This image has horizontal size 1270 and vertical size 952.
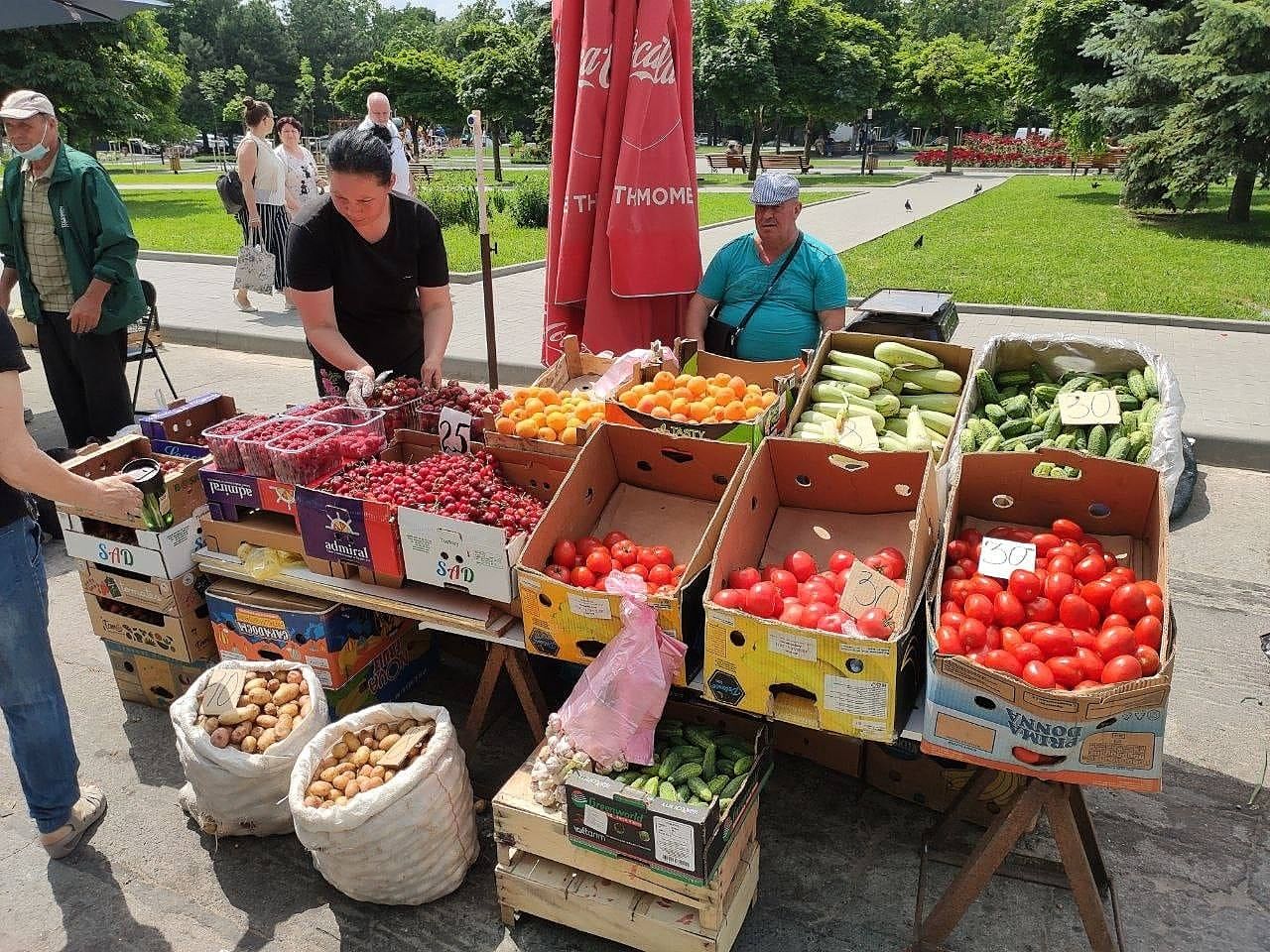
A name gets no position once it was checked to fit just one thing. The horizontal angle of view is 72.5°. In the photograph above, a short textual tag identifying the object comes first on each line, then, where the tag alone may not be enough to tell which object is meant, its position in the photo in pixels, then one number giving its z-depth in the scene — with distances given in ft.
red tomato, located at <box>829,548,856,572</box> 9.32
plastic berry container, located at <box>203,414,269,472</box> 10.81
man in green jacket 15.81
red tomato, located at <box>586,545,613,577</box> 9.39
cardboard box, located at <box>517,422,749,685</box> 8.67
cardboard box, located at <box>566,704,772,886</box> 7.58
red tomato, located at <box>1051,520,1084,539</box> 9.16
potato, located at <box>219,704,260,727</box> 9.78
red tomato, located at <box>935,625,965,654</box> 7.51
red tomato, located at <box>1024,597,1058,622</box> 8.09
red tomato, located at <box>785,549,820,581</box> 9.32
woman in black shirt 11.75
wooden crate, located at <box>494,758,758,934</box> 7.91
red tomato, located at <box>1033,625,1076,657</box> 7.56
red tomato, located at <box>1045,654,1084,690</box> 7.23
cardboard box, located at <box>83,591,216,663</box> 11.66
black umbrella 17.52
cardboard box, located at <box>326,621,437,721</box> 11.12
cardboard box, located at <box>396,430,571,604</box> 9.33
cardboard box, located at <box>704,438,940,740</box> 7.57
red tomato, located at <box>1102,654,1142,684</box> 6.99
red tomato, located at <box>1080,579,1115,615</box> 8.07
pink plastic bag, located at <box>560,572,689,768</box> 8.30
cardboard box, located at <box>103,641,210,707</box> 12.05
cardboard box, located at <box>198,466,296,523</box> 10.64
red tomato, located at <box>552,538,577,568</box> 9.66
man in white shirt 30.30
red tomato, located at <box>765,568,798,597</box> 8.93
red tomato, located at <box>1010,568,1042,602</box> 8.23
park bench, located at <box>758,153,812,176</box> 107.65
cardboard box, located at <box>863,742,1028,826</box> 9.75
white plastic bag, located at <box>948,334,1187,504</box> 13.00
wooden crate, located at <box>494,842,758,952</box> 8.09
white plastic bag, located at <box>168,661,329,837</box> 9.38
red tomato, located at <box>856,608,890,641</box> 7.76
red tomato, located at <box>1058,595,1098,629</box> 7.93
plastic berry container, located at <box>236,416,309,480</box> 10.65
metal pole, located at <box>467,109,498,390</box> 16.40
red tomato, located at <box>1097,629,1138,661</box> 7.39
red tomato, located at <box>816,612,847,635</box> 7.95
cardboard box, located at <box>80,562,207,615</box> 11.41
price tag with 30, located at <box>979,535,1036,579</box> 8.45
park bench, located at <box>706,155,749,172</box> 112.06
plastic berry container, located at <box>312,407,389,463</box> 11.17
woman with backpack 31.07
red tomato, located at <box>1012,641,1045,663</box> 7.45
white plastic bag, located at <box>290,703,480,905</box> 8.43
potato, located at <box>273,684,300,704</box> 10.07
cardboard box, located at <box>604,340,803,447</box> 10.34
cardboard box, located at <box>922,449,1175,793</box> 6.73
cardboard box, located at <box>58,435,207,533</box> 11.07
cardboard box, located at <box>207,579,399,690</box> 10.71
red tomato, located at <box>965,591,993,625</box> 7.97
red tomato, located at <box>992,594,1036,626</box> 8.00
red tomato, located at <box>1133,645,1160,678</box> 7.17
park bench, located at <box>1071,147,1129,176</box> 90.38
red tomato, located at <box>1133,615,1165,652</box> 7.42
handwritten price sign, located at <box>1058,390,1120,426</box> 11.48
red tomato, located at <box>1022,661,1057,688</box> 7.19
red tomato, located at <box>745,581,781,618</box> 8.30
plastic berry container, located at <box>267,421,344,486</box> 10.49
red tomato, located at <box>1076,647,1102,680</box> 7.30
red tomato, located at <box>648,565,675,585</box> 9.05
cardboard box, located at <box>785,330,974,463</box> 12.82
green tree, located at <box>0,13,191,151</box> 73.87
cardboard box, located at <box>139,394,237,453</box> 12.48
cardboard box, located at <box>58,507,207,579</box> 11.12
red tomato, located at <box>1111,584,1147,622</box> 7.75
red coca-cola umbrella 12.81
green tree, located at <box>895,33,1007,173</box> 102.22
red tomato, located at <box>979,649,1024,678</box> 7.37
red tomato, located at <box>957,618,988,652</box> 7.68
